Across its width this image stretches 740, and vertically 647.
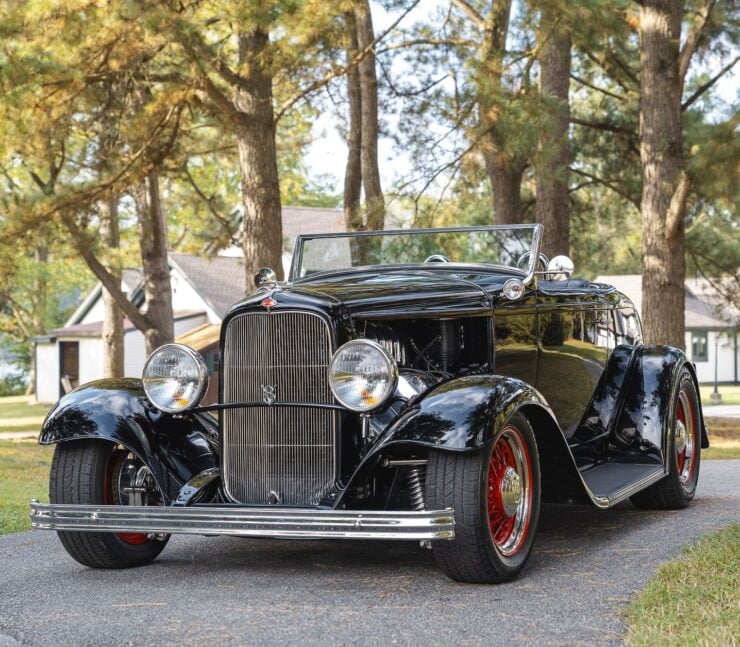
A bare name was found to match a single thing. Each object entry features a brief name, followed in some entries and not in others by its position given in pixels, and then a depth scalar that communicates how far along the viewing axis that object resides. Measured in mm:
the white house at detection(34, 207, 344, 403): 36062
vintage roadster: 4914
